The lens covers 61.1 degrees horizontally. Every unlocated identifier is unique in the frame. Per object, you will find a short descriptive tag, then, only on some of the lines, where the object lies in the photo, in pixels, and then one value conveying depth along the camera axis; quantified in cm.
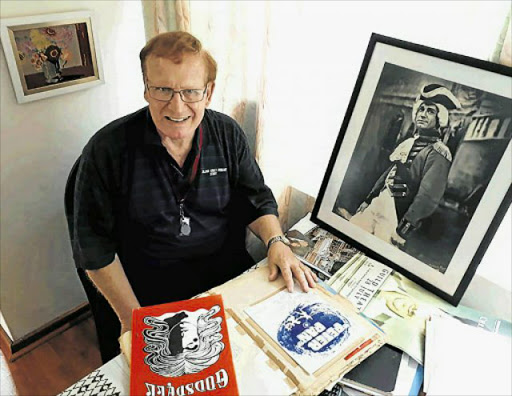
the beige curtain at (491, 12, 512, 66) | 96
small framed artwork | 125
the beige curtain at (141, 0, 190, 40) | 131
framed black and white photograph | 100
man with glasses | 109
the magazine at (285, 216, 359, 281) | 122
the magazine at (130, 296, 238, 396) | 82
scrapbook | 89
